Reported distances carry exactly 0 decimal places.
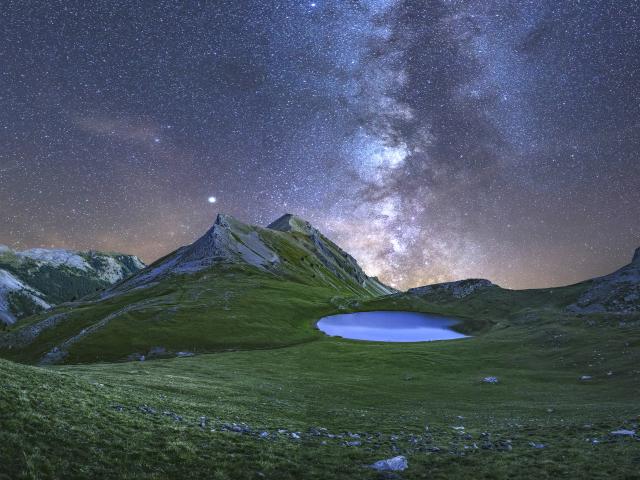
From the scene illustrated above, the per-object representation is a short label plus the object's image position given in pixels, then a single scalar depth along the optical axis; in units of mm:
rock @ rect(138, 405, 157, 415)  23767
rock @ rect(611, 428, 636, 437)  22922
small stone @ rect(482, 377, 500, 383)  54819
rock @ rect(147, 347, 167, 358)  89294
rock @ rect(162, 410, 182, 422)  23175
